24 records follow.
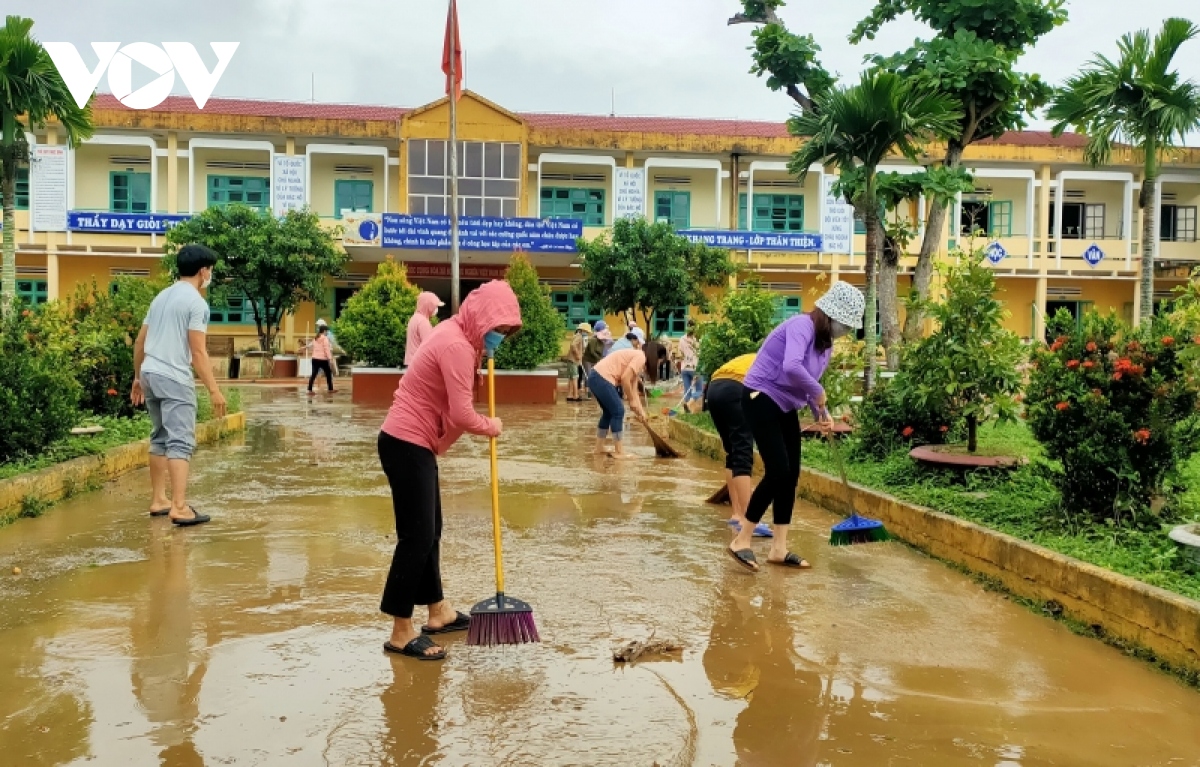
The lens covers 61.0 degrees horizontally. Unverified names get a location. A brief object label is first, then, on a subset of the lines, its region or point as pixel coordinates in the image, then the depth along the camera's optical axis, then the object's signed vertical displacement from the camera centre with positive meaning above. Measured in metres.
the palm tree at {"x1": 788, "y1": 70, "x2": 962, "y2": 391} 10.21 +2.29
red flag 19.11 +5.58
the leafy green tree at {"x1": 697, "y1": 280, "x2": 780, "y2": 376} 10.83 +0.19
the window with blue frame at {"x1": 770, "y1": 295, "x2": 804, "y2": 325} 31.05 +1.24
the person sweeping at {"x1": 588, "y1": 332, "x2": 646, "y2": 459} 9.19 -0.41
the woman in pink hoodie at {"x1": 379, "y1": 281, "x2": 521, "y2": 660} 3.71 -0.34
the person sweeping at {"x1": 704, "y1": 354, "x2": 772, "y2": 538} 5.87 -0.51
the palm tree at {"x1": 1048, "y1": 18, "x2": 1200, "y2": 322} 12.87 +3.22
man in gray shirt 5.85 -0.18
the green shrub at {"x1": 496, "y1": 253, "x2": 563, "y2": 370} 16.34 +0.24
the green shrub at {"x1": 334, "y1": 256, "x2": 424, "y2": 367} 16.58 +0.27
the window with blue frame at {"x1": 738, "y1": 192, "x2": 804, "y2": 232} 31.72 +4.12
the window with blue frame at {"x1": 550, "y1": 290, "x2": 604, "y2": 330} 30.62 +1.09
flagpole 18.12 +3.51
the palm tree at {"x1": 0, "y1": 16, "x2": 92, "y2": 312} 11.06 +2.64
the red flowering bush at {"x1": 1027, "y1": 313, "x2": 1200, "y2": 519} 4.95 -0.34
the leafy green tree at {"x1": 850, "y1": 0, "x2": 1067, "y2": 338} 12.09 +3.45
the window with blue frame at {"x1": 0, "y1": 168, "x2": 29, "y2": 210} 28.62 +4.03
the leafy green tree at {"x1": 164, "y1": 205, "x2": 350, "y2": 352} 24.45 +2.05
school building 27.95 +4.33
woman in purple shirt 5.07 -0.25
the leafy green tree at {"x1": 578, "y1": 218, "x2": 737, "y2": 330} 24.89 +1.82
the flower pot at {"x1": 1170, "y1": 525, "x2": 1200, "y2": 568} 4.23 -0.79
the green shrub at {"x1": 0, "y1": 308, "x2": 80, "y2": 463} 6.50 -0.39
